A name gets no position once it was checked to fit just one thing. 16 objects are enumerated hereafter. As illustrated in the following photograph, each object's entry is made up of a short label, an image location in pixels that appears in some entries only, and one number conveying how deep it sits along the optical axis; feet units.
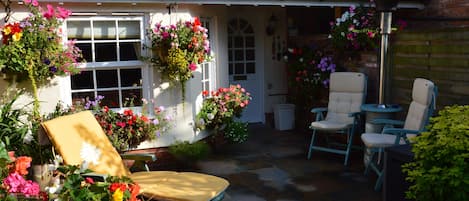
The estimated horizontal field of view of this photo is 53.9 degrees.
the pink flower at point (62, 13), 17.84
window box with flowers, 19.08
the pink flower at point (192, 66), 20.44
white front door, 29.37
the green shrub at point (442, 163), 9.34
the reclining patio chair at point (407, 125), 17.49
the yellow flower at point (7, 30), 17.28
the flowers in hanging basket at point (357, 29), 22.61
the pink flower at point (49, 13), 17.87
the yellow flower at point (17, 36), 17.23
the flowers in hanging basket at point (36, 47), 17.42
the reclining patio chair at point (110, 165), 13.15
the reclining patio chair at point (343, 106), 21.67
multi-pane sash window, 19.79
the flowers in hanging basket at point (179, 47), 19.85
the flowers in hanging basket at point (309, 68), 25.49
